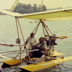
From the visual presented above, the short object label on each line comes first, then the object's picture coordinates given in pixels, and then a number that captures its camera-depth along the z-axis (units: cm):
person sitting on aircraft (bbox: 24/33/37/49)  1241
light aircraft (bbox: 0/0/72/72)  1060
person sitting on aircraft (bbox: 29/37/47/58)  1241
